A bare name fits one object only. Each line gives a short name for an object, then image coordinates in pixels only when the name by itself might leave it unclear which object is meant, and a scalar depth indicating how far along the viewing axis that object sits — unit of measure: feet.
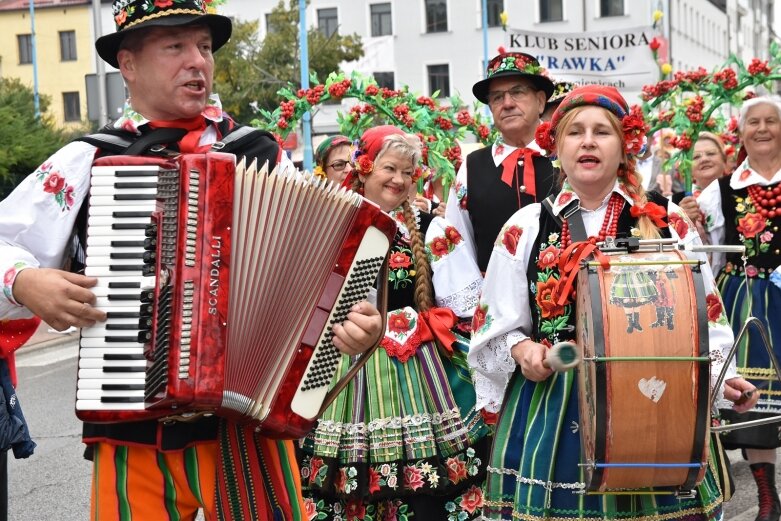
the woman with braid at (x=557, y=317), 11.40
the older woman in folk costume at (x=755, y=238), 19.36
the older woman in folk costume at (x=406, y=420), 15.96
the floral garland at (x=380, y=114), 26.84
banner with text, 32.78
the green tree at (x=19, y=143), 45.09
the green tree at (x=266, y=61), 105.40
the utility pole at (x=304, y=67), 55.84
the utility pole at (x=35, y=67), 89.97
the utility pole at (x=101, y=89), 47.62
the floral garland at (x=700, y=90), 26.03
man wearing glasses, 18.02
